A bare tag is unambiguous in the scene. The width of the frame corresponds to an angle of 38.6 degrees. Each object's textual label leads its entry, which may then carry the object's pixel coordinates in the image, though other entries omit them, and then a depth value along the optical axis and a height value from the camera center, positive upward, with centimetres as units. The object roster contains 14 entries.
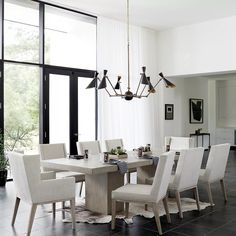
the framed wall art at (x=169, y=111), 979 +35
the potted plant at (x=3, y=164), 634 -76
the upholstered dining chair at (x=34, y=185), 362 -69
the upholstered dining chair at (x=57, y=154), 495 -48
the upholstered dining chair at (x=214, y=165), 491 -62
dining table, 436 -77
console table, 1095 -37
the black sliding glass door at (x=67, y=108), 737 +37
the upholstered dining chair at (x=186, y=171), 437 -63
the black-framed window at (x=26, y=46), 673 +164
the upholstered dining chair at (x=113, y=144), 637 -38
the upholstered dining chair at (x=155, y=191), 378 -79
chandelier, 497 +60
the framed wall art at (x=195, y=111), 1086 +42
